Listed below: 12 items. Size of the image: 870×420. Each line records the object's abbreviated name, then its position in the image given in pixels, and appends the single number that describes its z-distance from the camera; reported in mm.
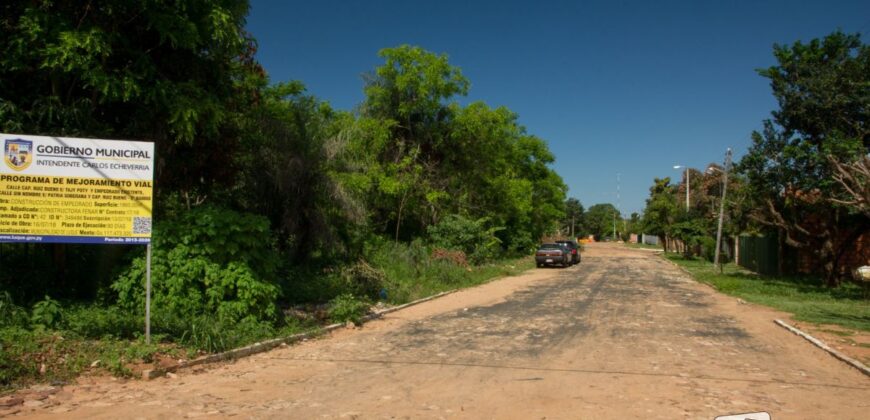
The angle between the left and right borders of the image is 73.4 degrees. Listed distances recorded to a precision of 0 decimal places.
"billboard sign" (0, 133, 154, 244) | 8180
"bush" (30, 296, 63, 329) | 8586
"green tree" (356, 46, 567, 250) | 28516
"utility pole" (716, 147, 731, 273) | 31703
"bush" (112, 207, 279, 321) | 9664
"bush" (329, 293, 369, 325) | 12188
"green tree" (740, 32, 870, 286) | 20750
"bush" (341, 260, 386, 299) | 16438
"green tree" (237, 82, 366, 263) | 16984
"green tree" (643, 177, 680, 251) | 50375
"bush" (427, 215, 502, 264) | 29453
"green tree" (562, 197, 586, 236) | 119000
